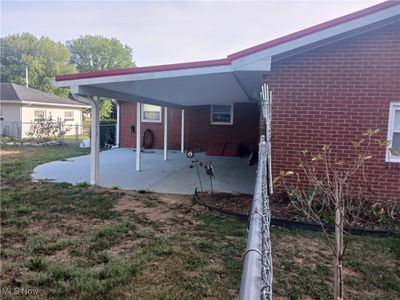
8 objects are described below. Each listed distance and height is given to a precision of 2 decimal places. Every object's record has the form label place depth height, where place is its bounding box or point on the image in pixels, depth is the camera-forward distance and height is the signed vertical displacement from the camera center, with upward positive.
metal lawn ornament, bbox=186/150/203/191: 7.76 -1.33
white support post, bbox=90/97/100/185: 7.77 -0.38
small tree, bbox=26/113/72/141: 22.34 -0.43
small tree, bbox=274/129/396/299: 5.29 -0.91
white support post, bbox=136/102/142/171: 10.20 -0.61
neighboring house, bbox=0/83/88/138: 23.33 +1.19
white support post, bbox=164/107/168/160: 12.88 -0.53
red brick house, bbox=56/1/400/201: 5.50 +0.92
